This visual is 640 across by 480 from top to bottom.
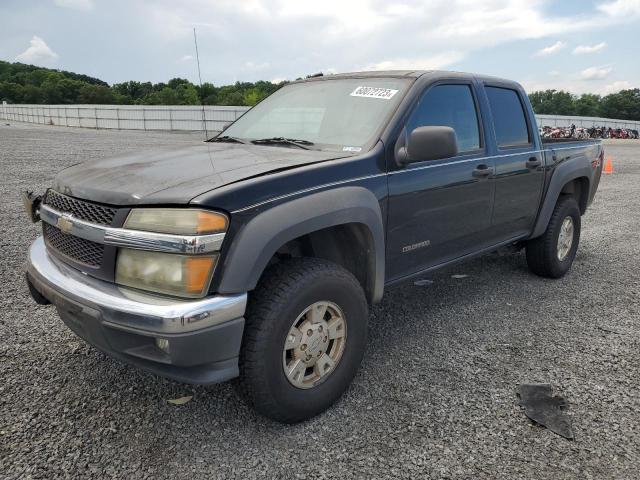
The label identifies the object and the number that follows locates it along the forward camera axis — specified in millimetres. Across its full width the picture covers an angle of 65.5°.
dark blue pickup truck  2092
